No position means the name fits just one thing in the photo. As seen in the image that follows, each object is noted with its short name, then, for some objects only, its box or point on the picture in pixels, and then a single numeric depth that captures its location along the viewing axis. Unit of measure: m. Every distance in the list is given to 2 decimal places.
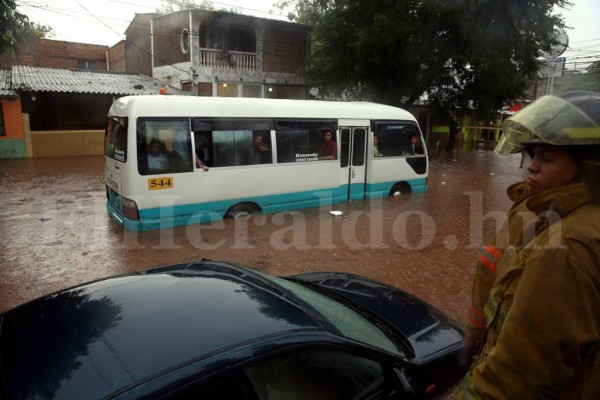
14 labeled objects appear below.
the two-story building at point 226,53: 19.84
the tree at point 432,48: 16.14
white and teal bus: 6.60
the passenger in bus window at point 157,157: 6.58
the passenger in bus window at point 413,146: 10.18
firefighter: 1.23
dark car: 1.56
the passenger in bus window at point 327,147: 8.66
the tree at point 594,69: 27.84
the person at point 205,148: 7.05
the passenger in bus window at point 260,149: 7.73
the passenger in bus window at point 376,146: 9.48
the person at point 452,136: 24.36
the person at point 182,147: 6.83
